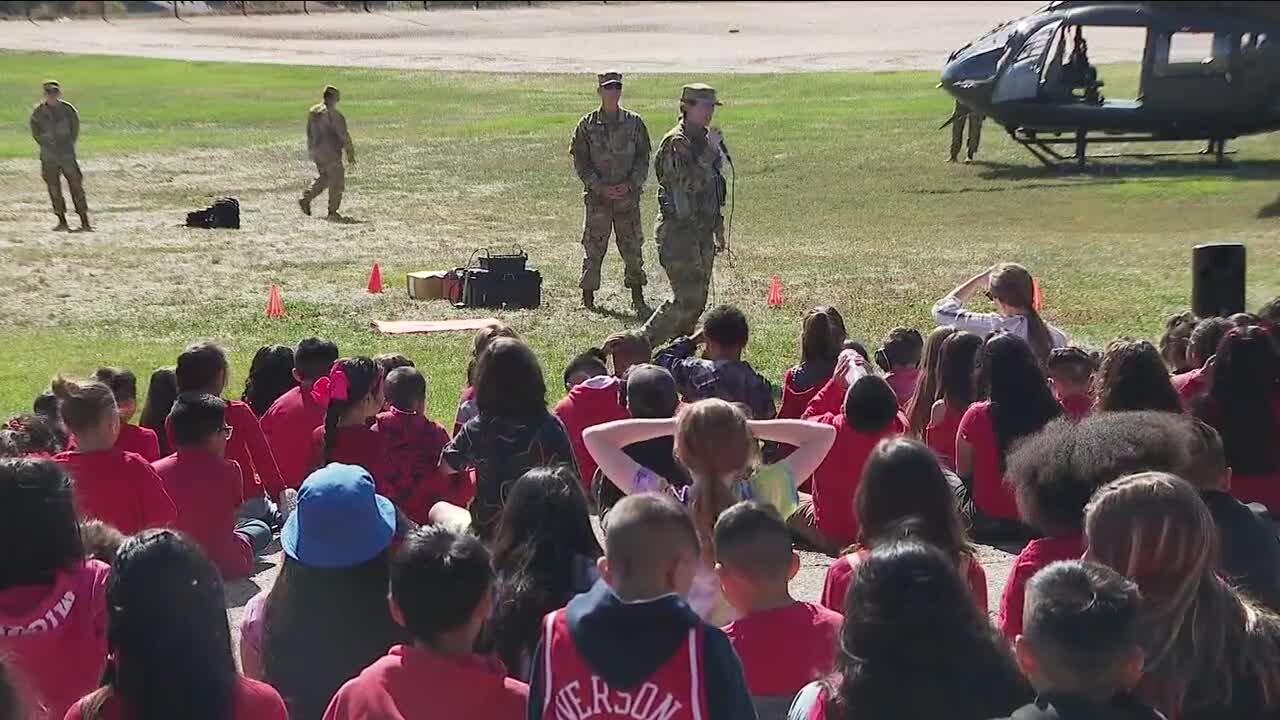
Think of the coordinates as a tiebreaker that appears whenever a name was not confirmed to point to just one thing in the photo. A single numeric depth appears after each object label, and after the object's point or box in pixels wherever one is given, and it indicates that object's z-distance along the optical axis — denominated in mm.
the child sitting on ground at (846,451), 7426
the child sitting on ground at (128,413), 7875
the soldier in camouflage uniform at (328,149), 25391
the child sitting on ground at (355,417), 7344
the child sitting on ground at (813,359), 9188
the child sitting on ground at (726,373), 8516
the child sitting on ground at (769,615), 4414
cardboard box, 17125
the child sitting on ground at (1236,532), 5195
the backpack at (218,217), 23875
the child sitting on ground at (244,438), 8086
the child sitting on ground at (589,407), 8273
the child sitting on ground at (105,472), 6730
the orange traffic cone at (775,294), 16391
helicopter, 28469
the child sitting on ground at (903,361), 9305
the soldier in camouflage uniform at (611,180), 16594
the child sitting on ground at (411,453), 7250
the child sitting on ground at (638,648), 3939
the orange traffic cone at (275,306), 16294
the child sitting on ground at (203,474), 7484
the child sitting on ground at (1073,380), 8094
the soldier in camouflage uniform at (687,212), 13961
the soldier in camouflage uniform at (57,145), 24484
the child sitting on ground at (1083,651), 3627
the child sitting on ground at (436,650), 4141
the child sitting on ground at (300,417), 8664
